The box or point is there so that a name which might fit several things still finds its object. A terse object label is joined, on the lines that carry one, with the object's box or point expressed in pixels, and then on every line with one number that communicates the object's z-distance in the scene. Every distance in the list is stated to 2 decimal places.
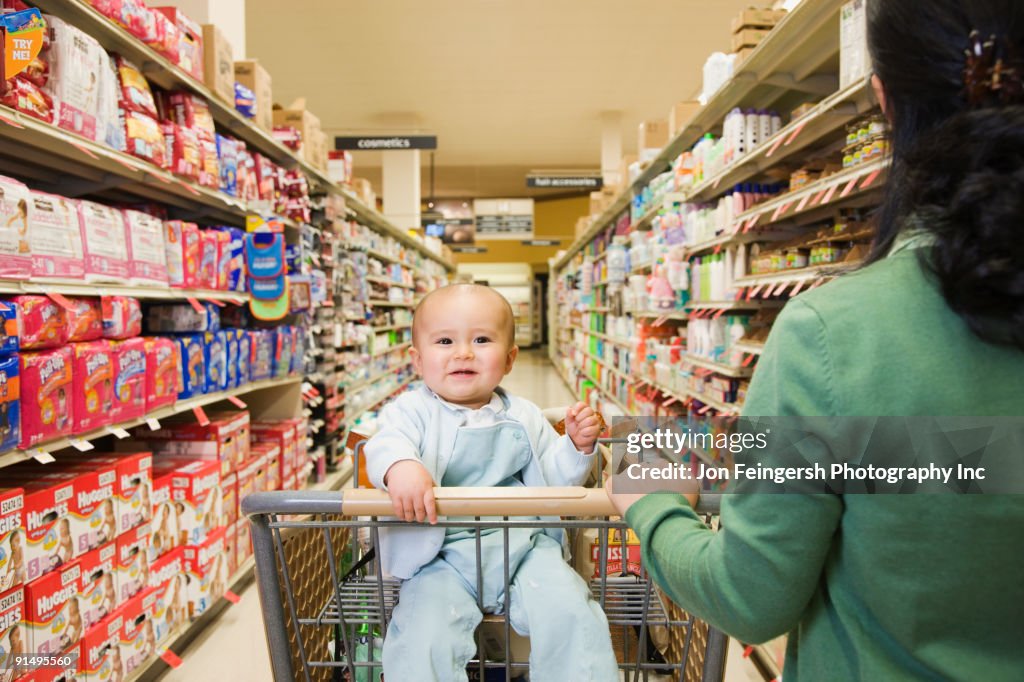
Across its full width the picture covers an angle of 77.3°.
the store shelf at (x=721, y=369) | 2.91
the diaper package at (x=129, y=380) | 2.24
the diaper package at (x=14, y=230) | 1.73
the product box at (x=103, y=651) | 2.00
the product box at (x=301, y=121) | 4.53
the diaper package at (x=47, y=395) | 1.81
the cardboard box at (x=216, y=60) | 3.04
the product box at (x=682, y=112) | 4.09
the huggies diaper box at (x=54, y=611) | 1.79
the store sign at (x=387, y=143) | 8.56
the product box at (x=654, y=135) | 5.26
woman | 0.57
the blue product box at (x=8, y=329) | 1.70
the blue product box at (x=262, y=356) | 3.51
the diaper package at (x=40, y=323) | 1.81
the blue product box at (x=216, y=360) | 2.97
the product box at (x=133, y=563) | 2.22
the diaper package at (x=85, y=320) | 2.05
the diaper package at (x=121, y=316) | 2.25
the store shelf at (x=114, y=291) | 1.81
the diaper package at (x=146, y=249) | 2.42
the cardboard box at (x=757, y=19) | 3.09
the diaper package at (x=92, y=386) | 2.03
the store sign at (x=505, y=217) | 13.77
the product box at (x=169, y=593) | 2.43
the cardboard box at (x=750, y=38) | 3.05
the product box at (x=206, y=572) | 2.67
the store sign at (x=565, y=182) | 10.71
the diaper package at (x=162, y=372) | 2.47
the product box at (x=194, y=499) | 2.64
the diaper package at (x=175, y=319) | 2.92
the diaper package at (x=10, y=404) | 1.70
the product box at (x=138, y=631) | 2.20
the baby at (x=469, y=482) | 1.12
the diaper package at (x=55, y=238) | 1.89
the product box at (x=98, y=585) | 2.01
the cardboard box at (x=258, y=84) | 3.65
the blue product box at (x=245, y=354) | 3.35
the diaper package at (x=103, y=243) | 2.15
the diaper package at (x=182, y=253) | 2.73
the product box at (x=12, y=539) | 1.67
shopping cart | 1.03
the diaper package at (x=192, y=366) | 2.76
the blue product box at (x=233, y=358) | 3.21
